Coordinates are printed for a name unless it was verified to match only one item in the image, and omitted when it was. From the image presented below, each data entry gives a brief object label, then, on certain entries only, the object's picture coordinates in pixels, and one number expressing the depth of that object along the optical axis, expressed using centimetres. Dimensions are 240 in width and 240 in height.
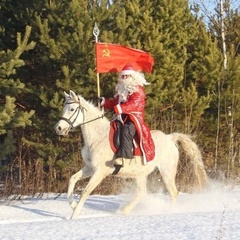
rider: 820
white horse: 802
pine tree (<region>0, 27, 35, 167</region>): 986
